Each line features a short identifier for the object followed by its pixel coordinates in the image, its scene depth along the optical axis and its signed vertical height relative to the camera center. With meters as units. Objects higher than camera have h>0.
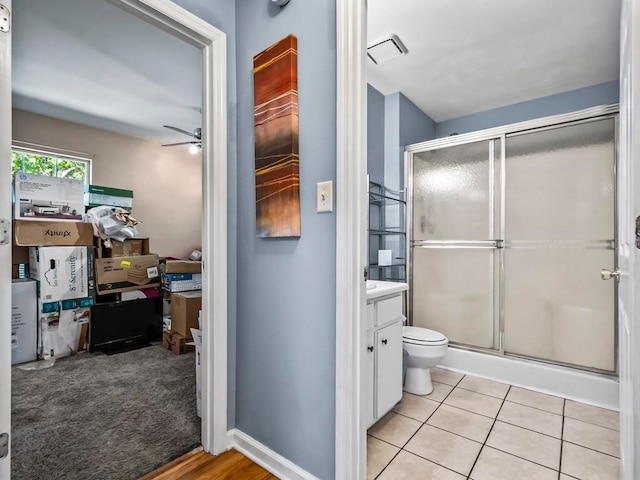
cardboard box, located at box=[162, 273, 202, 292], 3.51 -0.48
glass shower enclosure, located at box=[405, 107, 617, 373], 2.31 +0.00
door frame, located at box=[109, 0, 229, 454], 1.56 +0.02
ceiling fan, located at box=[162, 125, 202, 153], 3.75 +1.12
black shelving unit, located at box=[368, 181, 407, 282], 2.81 +0.07
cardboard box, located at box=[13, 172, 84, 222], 2.98 +0.41
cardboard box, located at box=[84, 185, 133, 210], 3.48 +0.48
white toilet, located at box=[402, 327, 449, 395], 2.19 -0.81
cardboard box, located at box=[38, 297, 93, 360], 2.99 -0.85
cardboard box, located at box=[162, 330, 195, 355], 3.13 -1.04
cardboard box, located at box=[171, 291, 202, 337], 3.22 -0.75
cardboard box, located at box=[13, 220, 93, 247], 2.95 +0.05
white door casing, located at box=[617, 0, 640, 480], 0.80 -0.05
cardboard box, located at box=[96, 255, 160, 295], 3.32 -0.37
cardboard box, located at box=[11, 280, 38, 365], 2.85 -0.75
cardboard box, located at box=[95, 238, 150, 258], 3.41 -0.10
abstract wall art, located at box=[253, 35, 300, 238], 1.40 +0.45
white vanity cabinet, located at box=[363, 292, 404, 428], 1.70 -0.66
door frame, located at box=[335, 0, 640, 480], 1.24 +0.04
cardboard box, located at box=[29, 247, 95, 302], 3.01 -0.32
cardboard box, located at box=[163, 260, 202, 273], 3.55 -0.31
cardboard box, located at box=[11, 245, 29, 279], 3.05 -0.22
